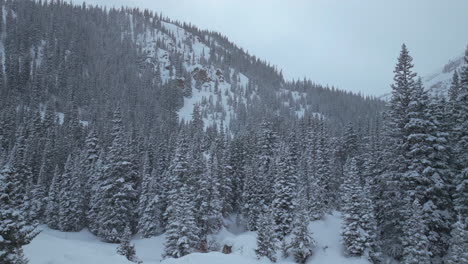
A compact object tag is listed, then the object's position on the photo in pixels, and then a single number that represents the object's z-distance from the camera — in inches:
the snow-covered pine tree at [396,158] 1068.5
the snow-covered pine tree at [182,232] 1247.5
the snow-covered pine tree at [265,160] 1856.5
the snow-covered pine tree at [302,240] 1193.4
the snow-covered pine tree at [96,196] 1660.9
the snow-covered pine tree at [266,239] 1130.7
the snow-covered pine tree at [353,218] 1149.7
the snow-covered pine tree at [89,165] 1866.4
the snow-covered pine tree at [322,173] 1582.2
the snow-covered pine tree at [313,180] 1550.2
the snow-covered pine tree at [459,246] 710.2
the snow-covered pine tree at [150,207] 1717.5
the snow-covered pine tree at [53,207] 1838.1
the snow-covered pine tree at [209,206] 1660.9
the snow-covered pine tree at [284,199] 1491.1
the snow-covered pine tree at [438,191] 959.6
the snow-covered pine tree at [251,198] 1814.7
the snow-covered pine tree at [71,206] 1781.5
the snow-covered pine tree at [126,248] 1063.2
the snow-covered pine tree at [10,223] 501.0
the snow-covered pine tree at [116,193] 1552.7
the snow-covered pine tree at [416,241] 842.2
